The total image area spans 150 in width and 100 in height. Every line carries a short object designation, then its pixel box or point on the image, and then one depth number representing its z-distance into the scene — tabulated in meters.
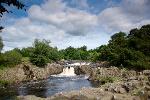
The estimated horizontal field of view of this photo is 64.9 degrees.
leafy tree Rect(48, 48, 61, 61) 36.06
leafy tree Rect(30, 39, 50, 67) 33.50
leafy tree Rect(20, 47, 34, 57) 39.04
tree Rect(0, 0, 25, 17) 7.33
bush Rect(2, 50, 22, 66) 31.48
